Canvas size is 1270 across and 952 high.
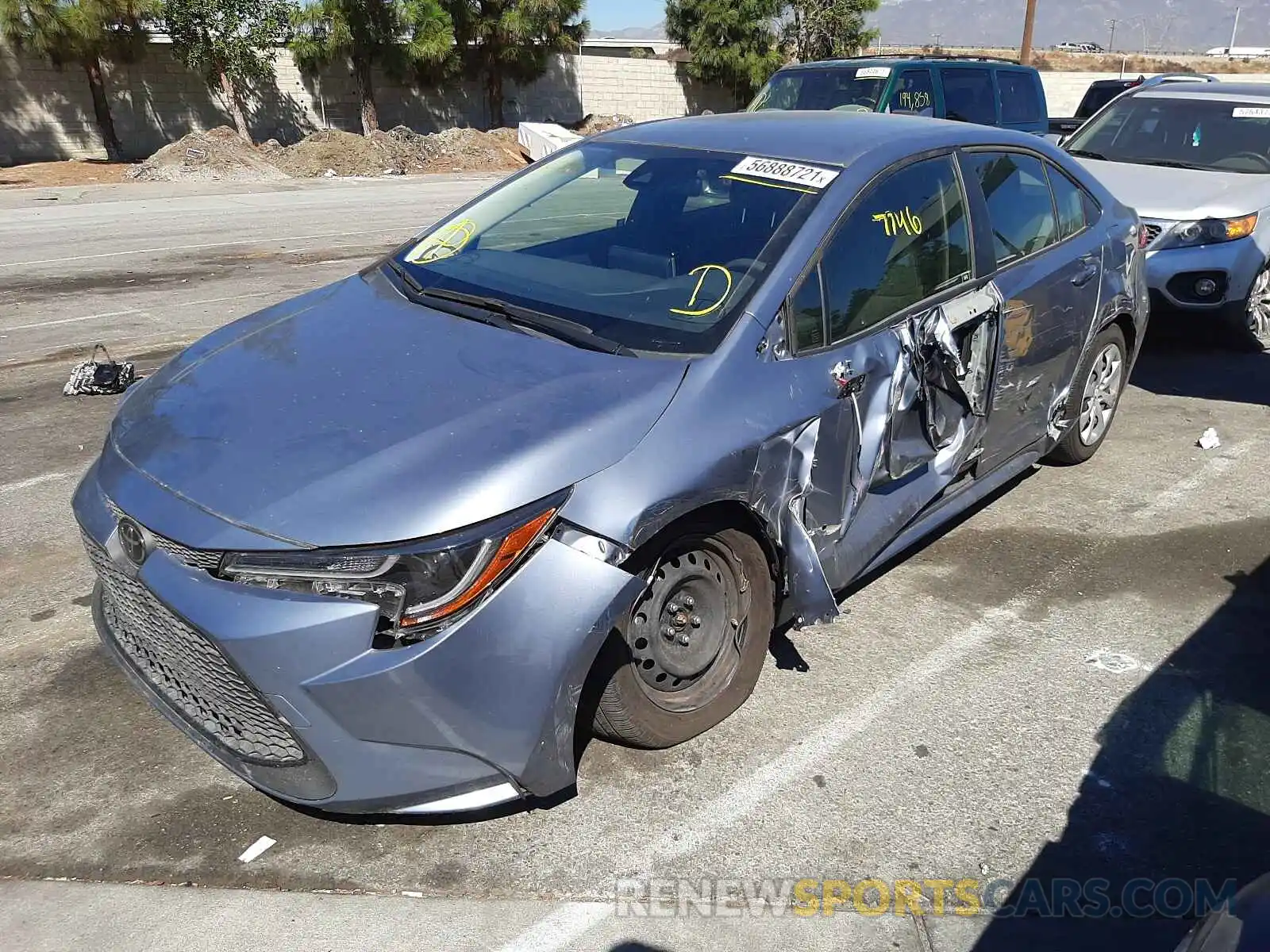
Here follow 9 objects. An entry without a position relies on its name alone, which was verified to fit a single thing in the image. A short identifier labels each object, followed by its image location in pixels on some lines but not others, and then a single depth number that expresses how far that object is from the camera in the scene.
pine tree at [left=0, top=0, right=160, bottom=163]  26.14
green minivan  11.59
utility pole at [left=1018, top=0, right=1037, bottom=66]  32.47
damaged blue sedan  2.48
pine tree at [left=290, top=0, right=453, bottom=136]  30.11
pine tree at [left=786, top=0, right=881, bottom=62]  38.47
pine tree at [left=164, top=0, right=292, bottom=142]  28.19
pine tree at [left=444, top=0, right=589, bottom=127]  32.91
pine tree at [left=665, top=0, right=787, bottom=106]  38.25
